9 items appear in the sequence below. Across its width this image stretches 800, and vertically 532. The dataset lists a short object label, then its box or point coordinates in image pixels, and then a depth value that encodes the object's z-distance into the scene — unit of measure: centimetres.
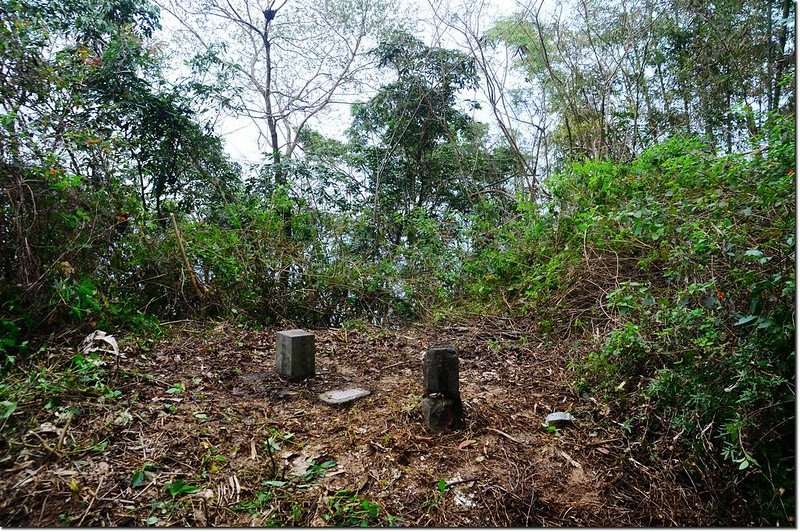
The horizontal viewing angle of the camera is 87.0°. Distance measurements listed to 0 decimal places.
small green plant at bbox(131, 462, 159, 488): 167
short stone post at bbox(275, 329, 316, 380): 290
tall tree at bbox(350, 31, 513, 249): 743
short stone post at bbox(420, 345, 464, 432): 225
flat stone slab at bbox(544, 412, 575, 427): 240
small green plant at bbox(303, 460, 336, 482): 183
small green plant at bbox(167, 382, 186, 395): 249
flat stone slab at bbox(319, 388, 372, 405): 258
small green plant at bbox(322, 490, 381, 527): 159
